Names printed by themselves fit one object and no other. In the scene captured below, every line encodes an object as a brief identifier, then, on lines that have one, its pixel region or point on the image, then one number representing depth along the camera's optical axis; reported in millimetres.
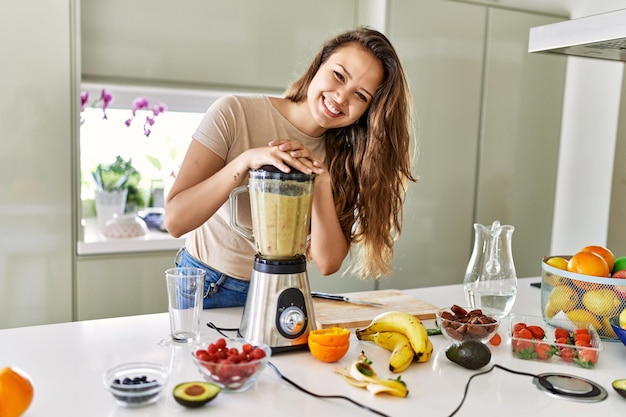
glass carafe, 1300
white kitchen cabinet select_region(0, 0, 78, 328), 2035
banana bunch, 1011
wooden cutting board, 1224
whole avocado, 1007
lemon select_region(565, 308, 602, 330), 1201
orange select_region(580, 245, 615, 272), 1245
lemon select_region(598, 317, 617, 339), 1193
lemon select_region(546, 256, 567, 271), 1283
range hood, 1207
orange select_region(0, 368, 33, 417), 758
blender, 1040
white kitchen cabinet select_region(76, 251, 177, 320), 2211
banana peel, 900
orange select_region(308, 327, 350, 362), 1010
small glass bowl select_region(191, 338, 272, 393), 862
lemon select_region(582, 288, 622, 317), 1182
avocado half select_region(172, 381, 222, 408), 826
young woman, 1330
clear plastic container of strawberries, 1058
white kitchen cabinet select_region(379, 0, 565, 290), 2629
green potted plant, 2447
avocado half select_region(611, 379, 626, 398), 923
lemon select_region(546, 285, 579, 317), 1232
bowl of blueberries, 817
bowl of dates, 1082
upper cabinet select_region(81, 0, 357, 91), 2273
